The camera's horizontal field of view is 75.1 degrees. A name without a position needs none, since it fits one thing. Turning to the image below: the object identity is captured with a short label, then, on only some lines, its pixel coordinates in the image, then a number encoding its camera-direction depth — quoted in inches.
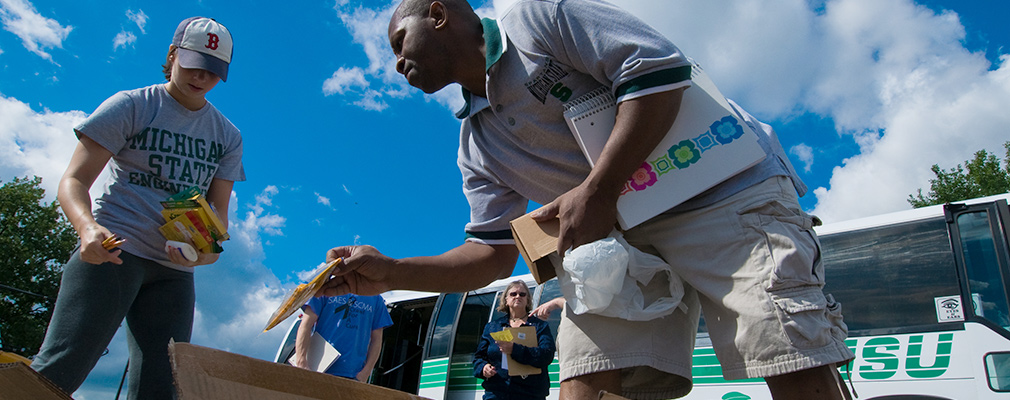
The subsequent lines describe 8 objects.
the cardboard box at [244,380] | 33.7
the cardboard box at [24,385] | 34.3
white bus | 157.2
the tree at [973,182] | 818.2
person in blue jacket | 182.9
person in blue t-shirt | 198.1
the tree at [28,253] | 880.3
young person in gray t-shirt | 83.8
